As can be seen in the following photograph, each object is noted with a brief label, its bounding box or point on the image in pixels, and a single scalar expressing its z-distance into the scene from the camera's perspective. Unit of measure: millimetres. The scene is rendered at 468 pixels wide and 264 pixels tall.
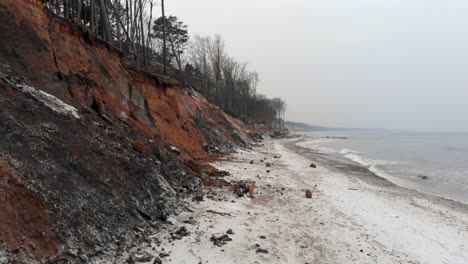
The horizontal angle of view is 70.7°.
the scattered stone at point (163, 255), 6238
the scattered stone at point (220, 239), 7084
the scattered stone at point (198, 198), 9883
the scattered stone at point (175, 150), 13705
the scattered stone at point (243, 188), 11156
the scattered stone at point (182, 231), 7312
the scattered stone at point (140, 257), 5879
